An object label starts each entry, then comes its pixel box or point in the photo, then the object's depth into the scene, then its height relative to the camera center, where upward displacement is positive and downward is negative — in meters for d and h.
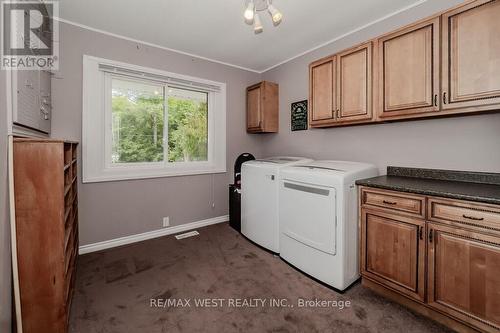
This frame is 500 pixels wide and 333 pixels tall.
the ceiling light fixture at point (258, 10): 1.57 +1.08
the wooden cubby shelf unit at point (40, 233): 1.29 -0.39
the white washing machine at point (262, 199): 2.54 -0.42
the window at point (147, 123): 2.54 +0.55
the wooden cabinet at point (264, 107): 3.43 +0.88
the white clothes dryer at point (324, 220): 1.88 -0.49
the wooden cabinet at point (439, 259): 1.32 -0.63
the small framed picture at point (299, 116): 3.13 +0.68
